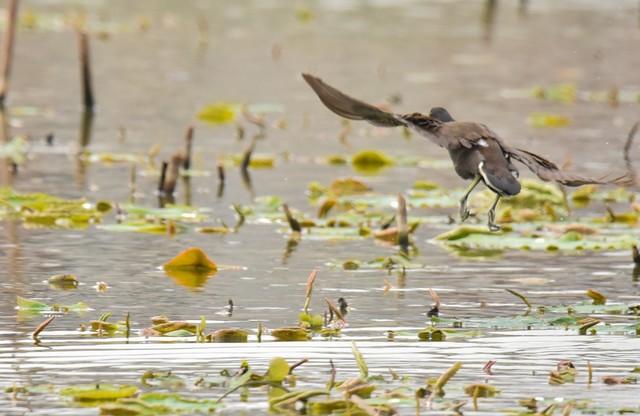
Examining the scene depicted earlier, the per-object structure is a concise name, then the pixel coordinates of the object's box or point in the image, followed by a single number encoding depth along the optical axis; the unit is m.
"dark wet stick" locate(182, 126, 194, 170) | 23.78
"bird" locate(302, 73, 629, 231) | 12.89
